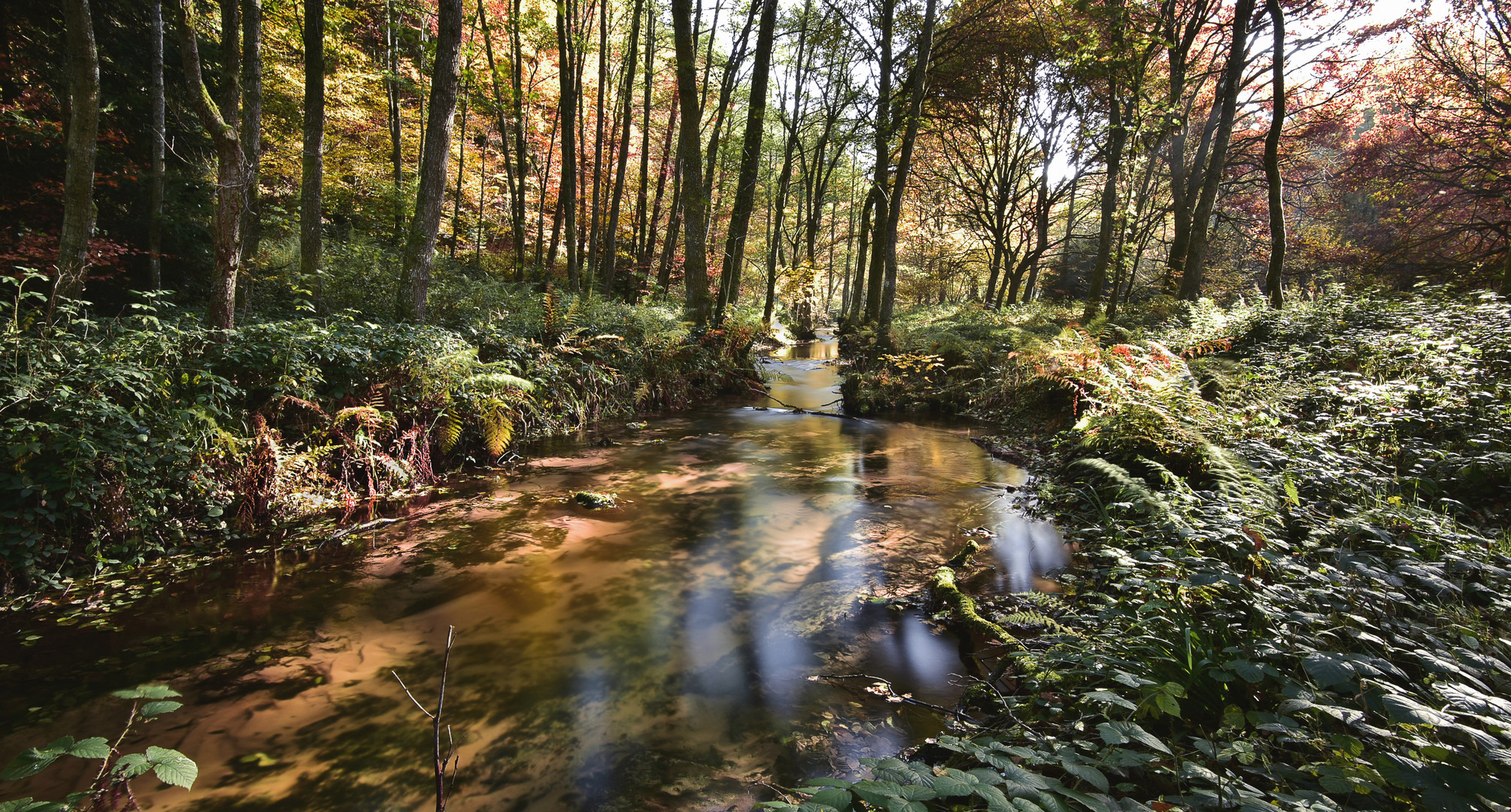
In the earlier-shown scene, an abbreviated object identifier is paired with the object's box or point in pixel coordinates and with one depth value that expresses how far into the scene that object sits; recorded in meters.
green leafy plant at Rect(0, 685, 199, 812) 1.59
